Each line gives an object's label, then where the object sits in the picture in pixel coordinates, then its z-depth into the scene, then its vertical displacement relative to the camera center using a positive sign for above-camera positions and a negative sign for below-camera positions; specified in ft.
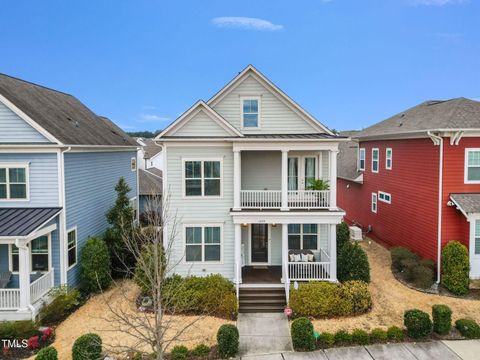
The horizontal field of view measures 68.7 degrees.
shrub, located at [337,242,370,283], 48.78 -13.50
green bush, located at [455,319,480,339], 38.63 -17.62
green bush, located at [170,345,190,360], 34.53 -18.11
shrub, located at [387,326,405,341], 38.32 -17.99
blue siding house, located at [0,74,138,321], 42.24 -3.90
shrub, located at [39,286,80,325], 42.80 -17.00
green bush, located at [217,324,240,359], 35.17 -17.32
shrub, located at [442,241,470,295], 48.08 -13.67
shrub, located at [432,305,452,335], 38.86 -16.68
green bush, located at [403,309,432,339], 38.14 -16.90
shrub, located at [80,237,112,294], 50.72 -13.80
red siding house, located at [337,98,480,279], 50.24 -1.29
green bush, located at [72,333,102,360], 32.78 -16.75
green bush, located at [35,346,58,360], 31.55 -16.64
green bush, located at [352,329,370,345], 37.78 -18.14
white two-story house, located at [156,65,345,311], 49.96 -2.36
